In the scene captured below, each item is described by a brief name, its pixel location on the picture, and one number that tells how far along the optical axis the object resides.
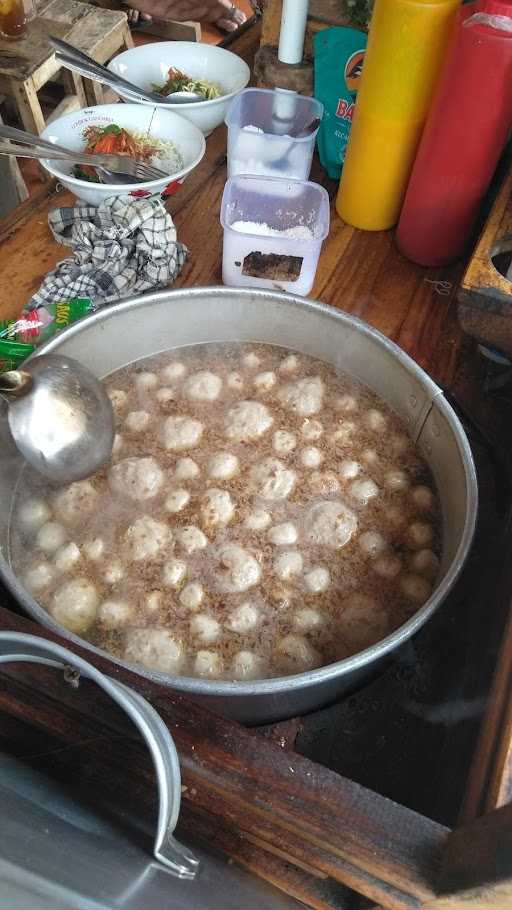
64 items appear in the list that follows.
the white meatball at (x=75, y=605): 0.93
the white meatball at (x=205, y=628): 0.92
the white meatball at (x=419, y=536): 1.06
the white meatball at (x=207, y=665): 0.89
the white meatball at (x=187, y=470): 1.09
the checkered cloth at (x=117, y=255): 1.33
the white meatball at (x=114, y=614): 0.93
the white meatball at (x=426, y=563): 1.02
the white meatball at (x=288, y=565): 0.99
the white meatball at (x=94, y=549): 1.00
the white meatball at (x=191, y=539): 1.01
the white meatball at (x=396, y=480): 1.12
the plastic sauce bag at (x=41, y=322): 1.26
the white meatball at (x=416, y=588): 0.99
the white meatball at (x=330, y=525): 1.04
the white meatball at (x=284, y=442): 1.14
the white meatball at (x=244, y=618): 0.94
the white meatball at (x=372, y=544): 1.04
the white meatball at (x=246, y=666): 0.90
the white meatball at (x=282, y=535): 1.03
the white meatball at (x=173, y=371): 1.25
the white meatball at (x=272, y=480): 1.08
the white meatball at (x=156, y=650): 0.89
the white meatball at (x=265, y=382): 1.23
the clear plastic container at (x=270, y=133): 1.50
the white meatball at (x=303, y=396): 1.20
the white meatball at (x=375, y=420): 1.18
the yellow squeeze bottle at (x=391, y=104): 1.22
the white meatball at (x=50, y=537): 1.02
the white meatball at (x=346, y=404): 1.21
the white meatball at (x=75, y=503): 1.05
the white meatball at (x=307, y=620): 0.95
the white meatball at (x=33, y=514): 1.04
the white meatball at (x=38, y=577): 0.97
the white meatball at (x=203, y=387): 1.21
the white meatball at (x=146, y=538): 1.00
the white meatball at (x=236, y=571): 0.98
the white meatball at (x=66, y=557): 0.99
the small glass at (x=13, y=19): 2.31
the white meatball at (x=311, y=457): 1.12
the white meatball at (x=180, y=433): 1.14
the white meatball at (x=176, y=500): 1.05
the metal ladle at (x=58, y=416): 0.95
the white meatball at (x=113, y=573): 0.98
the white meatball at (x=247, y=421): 1.16
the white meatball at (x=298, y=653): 0.92
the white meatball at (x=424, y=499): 1.10
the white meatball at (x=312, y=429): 1.16
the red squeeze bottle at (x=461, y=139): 1.12
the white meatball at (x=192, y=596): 0.96
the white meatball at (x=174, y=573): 0.98
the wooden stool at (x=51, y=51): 2.33
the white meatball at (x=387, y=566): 1.02
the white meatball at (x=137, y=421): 1.16
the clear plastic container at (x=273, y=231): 1.30
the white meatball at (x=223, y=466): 1.09
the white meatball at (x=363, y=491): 1.09
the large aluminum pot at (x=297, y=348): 0.87
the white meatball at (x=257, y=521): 1.04
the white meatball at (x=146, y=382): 1.23
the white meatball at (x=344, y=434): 1.16
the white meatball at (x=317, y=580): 0.99
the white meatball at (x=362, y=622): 0.95
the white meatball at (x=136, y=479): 1.07
